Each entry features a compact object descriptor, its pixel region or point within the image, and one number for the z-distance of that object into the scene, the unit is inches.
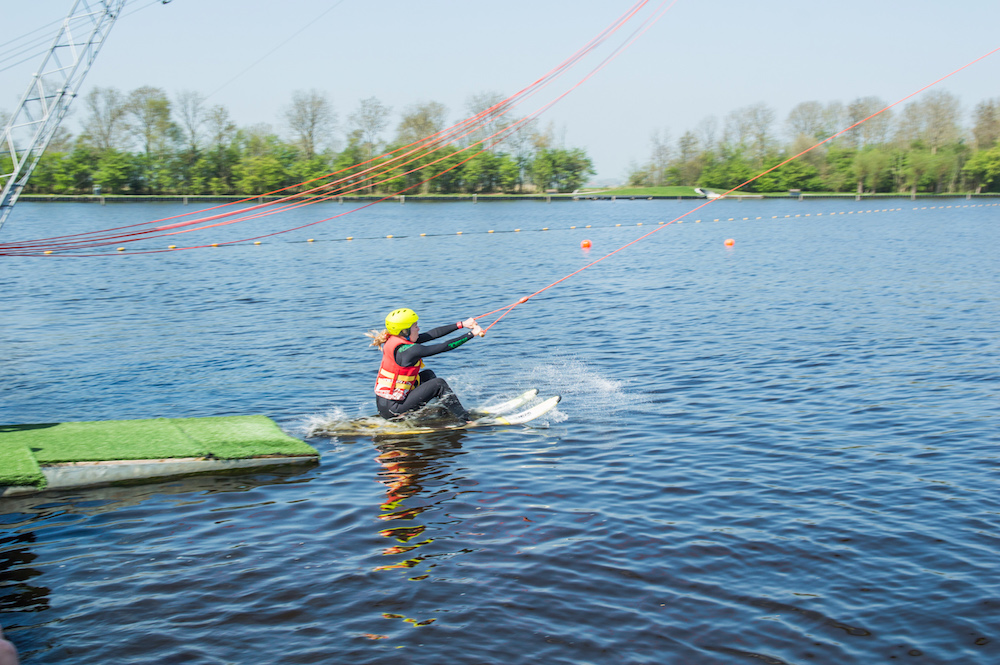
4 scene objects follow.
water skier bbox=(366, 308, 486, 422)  516.1
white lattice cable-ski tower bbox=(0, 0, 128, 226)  771.4
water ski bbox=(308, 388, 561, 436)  530.0
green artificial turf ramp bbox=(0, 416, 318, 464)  429.1
